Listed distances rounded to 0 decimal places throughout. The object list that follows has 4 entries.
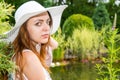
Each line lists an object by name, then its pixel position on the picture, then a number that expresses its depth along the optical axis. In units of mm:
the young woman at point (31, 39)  1291
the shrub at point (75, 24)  6648
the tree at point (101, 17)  8850
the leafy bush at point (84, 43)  5961
